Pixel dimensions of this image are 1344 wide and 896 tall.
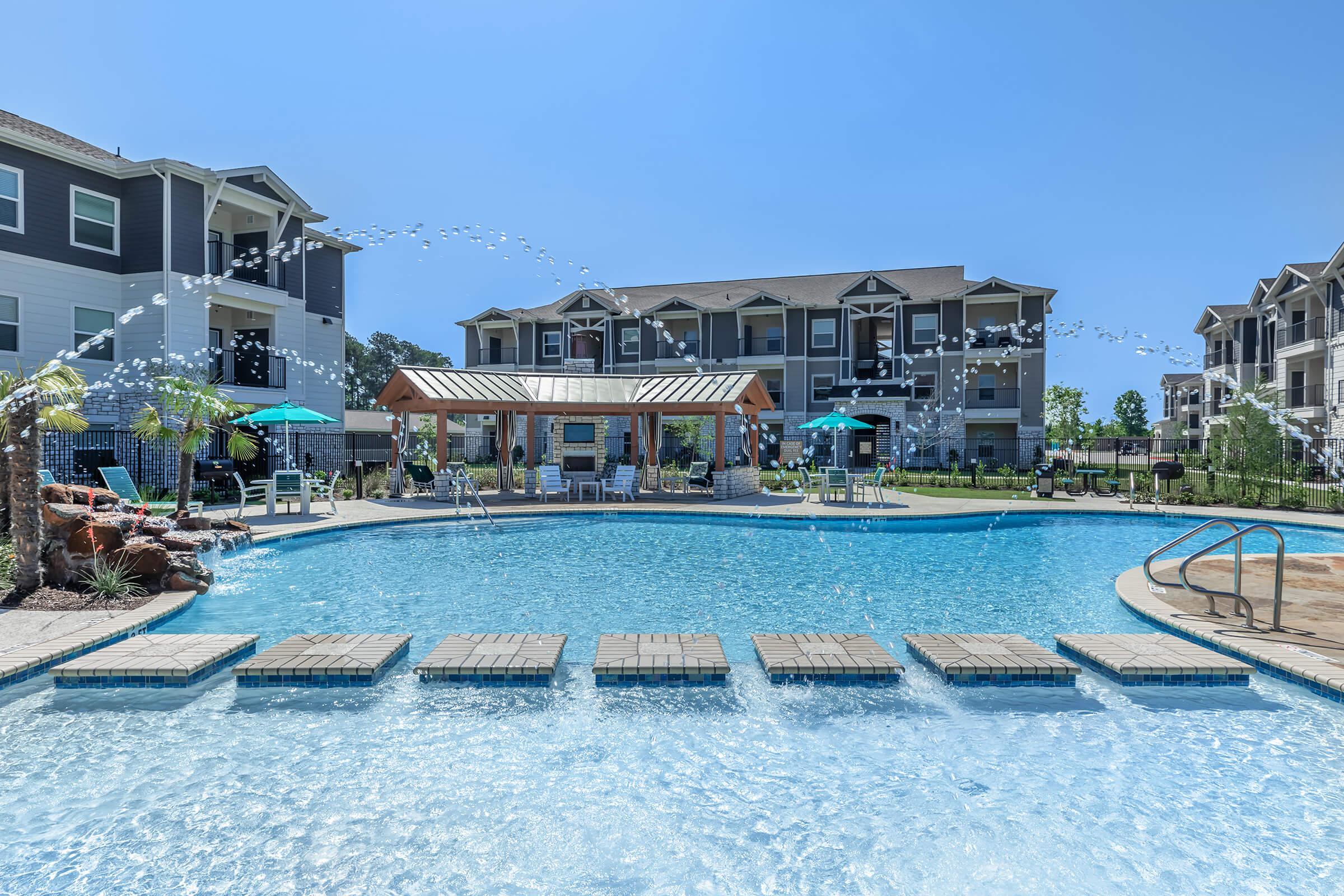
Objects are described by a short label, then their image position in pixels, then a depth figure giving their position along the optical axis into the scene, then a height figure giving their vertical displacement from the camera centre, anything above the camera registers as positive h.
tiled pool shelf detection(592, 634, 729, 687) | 5.44 -1.59
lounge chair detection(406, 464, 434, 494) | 19.05 -0.68
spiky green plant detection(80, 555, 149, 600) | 7.70 -1.38
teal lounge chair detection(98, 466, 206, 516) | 13.14 -0.59
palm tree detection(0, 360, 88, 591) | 7.45 -0.02
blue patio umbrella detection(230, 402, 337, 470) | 17.53 +0.83
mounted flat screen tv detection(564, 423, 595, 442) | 26.72 +0.60
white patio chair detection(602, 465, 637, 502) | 19.12 -0.84
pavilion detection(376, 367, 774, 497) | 19.42 +1.46
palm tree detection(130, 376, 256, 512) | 13.45 +0.61
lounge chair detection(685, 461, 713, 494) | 20.38 -0.79
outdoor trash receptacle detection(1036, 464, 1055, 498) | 20.22 -0.95
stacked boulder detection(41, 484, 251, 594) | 8.01 -1.07
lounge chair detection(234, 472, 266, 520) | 15.05 -0.96
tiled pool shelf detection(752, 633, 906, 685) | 5.45 -1.59
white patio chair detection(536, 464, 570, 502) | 18.88 -0.80
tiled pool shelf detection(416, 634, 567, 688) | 5.43 -1.58
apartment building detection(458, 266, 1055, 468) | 34.19 +5.28
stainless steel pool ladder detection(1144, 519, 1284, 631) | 6.19 -1.13
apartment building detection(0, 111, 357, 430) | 17.42 +4.76
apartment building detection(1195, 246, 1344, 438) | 29.47 +5.17
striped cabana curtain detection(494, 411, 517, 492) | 22.20 +0.23
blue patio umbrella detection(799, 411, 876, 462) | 21.78 +0.79
